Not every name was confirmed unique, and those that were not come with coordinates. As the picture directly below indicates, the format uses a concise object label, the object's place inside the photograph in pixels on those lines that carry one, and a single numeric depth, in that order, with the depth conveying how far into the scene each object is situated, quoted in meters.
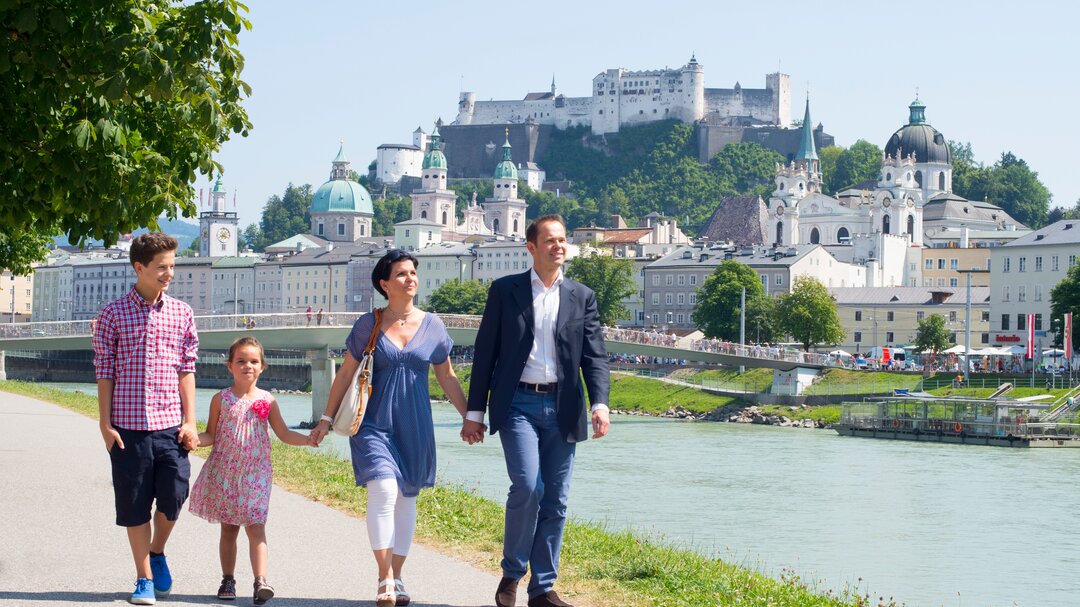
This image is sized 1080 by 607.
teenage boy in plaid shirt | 6.76
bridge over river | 42.50
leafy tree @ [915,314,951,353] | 71.50
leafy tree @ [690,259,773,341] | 74.50
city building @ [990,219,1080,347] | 69.62
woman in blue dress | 6.77
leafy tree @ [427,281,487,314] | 91.07
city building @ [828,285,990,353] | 81.94
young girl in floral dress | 6.92
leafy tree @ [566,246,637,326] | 84.75
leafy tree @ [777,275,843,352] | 71.44
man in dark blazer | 6.84
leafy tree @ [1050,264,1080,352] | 55.97
